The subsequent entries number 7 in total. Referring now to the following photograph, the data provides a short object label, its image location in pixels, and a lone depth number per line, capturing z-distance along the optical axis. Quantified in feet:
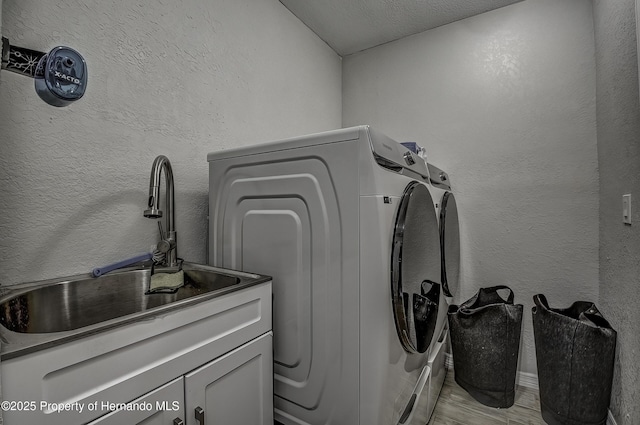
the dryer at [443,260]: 6.28
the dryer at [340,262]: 3.82
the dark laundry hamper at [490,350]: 6.48
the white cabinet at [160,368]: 2.17
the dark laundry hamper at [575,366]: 5.48
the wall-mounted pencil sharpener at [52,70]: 2.58
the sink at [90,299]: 3.52
